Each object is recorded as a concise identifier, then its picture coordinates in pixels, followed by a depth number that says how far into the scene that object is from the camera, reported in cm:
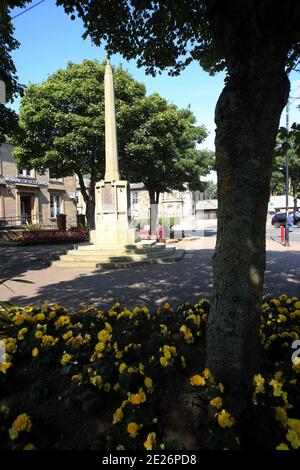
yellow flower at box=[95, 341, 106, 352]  266
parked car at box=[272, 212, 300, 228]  3861
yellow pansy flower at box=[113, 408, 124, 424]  197
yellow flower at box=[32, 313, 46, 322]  349
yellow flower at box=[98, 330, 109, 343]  280
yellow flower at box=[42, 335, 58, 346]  285
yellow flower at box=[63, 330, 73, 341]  294
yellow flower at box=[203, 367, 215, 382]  220
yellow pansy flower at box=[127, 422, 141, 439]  182
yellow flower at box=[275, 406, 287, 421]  186
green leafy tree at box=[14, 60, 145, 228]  1978
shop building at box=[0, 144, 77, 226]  2761
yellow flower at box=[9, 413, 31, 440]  183
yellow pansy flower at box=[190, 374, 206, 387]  215
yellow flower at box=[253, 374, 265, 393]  202
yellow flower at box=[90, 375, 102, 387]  225
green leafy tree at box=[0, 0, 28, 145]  1101
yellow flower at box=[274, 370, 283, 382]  222
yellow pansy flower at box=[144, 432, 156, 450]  175
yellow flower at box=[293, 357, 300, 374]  229
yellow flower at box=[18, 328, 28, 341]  303
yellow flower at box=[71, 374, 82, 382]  233
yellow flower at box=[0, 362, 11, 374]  247
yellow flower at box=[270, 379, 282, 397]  199
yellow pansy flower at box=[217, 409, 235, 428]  181
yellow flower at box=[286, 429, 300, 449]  170
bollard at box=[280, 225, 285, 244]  1846
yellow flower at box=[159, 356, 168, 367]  242
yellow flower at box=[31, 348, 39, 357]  272
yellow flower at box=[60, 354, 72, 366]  256
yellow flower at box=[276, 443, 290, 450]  166
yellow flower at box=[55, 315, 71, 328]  335
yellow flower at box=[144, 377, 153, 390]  221
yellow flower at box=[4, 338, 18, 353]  283
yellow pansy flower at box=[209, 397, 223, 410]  196
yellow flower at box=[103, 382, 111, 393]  225
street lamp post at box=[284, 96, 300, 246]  1707
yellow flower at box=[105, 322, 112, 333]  309
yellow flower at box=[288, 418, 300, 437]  176
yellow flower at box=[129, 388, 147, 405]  202
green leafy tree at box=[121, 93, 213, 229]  2150
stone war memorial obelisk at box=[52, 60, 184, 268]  1427
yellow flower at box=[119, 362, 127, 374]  234
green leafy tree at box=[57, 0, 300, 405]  209
